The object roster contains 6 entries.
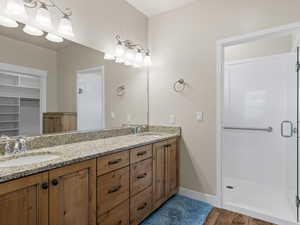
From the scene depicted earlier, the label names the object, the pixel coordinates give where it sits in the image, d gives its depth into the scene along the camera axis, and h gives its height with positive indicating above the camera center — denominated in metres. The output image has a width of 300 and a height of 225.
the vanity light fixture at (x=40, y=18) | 1.37 +0.80
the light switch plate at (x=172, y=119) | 2.58 -0.07
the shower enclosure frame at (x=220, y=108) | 2.21 +0.07
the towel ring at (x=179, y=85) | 2.49 +0.40
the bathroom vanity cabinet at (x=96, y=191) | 0.96 -0.55
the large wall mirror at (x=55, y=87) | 1.47 +0.27
